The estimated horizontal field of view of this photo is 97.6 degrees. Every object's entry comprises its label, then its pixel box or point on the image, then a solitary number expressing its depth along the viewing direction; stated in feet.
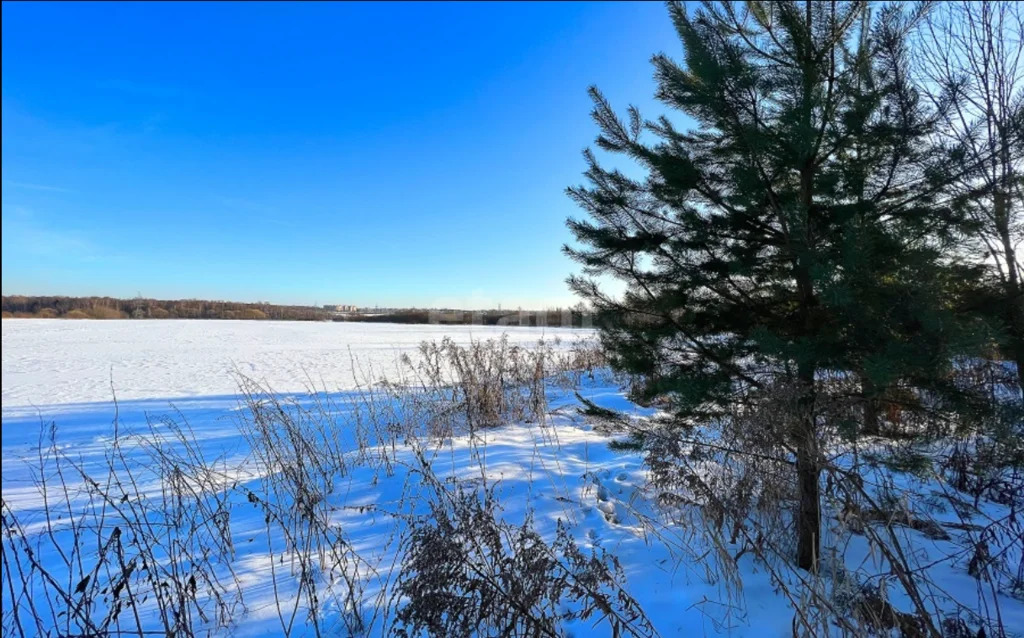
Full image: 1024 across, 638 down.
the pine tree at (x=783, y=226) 7.29
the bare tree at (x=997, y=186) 7.73
